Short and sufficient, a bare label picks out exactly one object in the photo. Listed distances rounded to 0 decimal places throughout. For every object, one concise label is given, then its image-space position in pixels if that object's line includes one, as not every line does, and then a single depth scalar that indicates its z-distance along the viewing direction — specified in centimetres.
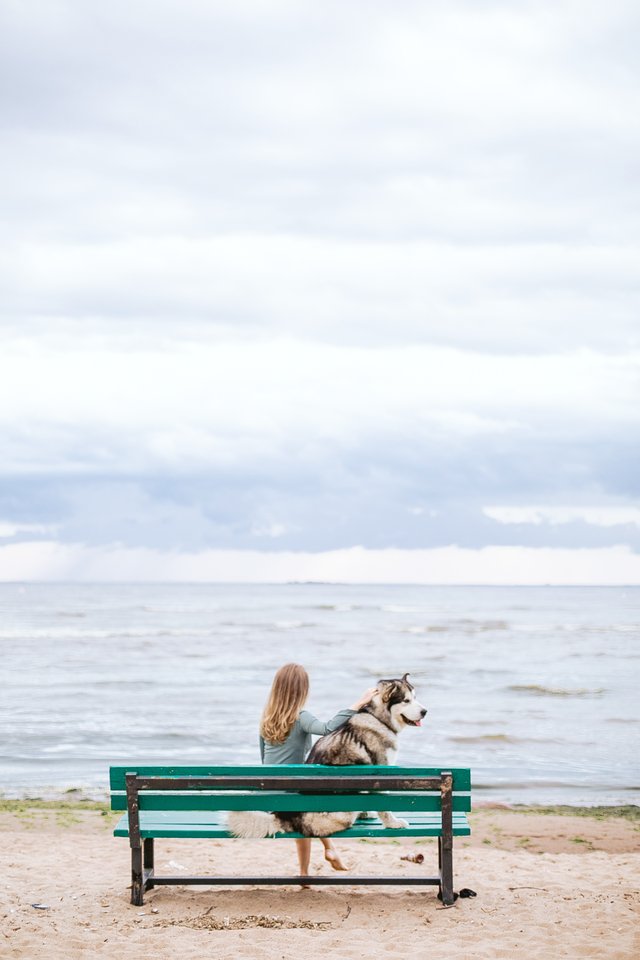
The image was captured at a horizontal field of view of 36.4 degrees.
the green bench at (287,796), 562
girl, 615
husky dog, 590
